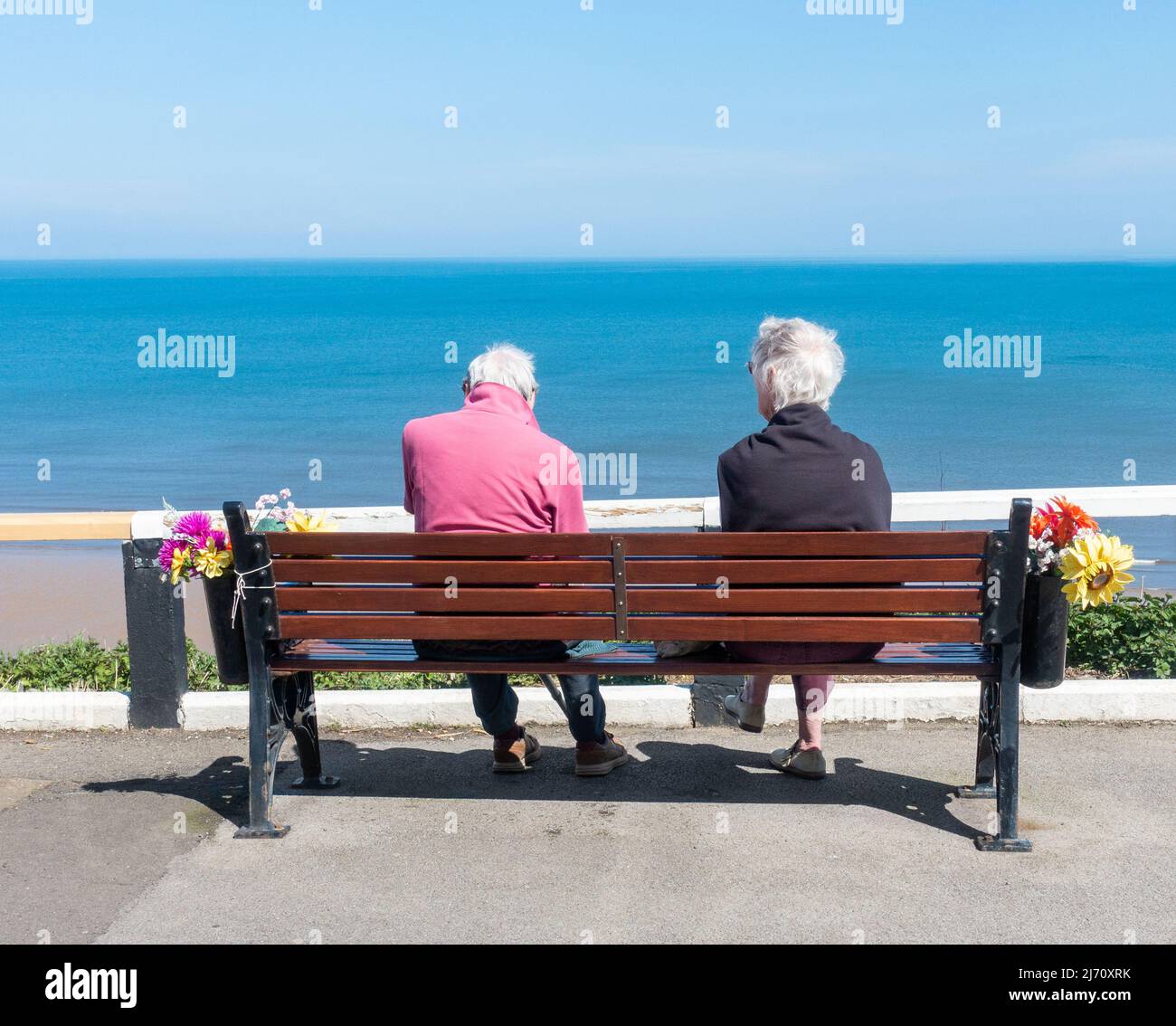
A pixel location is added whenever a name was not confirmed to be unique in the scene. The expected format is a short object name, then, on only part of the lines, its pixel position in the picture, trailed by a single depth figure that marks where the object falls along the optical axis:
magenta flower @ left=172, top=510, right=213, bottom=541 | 4.46
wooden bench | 4.10
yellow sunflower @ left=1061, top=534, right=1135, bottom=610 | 4.19
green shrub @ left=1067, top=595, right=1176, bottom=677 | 5.94
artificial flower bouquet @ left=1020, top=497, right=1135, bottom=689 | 4.21
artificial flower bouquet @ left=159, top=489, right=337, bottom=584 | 4.42
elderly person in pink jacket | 4.56
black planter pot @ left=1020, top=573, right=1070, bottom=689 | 4.27
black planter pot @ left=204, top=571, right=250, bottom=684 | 4.46
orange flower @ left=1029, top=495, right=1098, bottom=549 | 4.24
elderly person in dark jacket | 4.36
